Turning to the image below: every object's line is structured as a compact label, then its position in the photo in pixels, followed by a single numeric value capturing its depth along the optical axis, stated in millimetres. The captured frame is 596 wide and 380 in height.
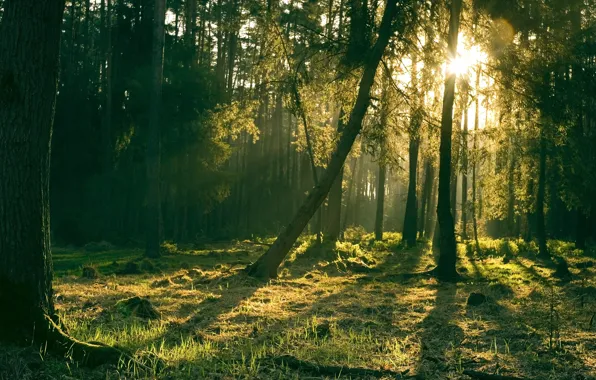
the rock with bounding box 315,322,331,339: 7859
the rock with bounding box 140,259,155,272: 17672
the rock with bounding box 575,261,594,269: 18450
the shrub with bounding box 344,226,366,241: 41128
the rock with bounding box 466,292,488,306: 11102
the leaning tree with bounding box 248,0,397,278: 14906
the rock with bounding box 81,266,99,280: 14947
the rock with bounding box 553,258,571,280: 15559
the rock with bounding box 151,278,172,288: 13836
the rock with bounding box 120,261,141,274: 16719
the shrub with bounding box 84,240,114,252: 28033
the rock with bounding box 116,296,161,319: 9133
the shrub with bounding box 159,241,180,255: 26097
